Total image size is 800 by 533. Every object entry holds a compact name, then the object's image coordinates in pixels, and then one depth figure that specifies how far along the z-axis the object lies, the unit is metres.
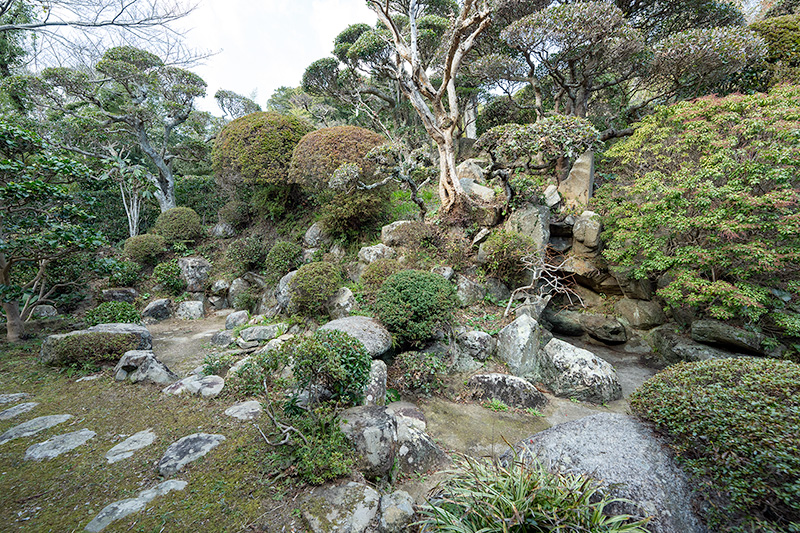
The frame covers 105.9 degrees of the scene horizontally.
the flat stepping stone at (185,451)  2.68
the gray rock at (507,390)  4.80
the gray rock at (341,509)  2.22
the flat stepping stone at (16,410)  3.54
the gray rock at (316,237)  9.08
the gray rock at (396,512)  2.28
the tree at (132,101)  10.67
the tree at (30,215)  4.66
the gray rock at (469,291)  6.85
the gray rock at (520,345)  5.46
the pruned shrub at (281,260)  8.71
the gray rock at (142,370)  4.48
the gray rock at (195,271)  10.08
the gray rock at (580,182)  8.55
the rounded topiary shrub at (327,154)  8.34
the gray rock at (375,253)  7.54
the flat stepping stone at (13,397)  3.87
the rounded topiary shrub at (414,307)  5.37
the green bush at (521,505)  2.05
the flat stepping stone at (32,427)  3.16
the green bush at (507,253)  6.66
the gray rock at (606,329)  7.18
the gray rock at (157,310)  8.70
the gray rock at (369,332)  4.89
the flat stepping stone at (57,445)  2.87
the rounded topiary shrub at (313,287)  6.55
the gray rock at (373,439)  2.86
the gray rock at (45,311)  7.71
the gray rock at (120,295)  8.94
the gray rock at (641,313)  7.13
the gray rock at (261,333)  6.36
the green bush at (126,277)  9.35
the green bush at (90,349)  4.74
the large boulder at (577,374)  4.99
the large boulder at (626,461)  2.31
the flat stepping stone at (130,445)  2.86
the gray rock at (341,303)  6.48
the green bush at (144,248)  10.07
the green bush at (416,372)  4.97
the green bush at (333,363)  3.06
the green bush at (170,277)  9.71
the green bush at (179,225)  11.01
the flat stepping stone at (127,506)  2.09
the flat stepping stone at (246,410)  3.50
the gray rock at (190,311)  9.11
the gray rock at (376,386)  4.18
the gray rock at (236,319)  7.71
